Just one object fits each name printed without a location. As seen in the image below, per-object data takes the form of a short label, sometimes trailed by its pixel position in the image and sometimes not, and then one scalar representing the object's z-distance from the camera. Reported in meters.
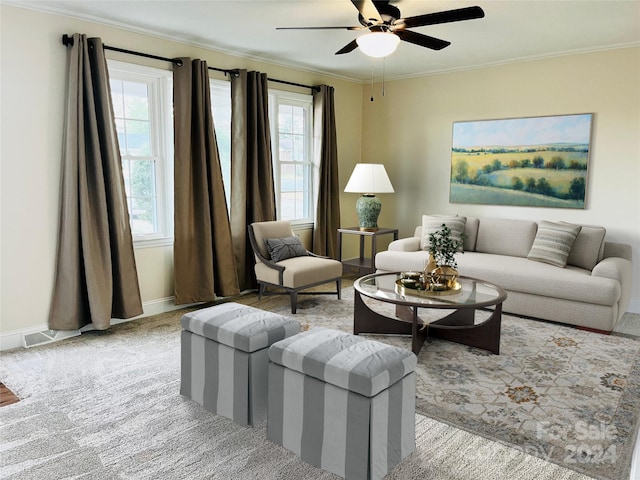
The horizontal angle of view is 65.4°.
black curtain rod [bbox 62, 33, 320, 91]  3.80
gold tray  3.56
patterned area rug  2.45
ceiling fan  3.01
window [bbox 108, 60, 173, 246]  4.34
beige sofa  4.15
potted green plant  3.73
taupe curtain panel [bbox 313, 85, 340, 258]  5.99
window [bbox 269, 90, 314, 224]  5.68
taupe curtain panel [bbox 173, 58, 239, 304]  4.53
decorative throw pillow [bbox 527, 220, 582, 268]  4.64
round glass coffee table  3.43
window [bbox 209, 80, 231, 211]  5.11
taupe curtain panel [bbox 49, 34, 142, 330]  3.81
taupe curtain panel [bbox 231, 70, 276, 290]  5.05
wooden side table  5.73
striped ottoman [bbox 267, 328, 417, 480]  2.11
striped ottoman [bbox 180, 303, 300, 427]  2.56
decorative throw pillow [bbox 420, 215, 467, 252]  5.38
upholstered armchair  4.66
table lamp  5.76
